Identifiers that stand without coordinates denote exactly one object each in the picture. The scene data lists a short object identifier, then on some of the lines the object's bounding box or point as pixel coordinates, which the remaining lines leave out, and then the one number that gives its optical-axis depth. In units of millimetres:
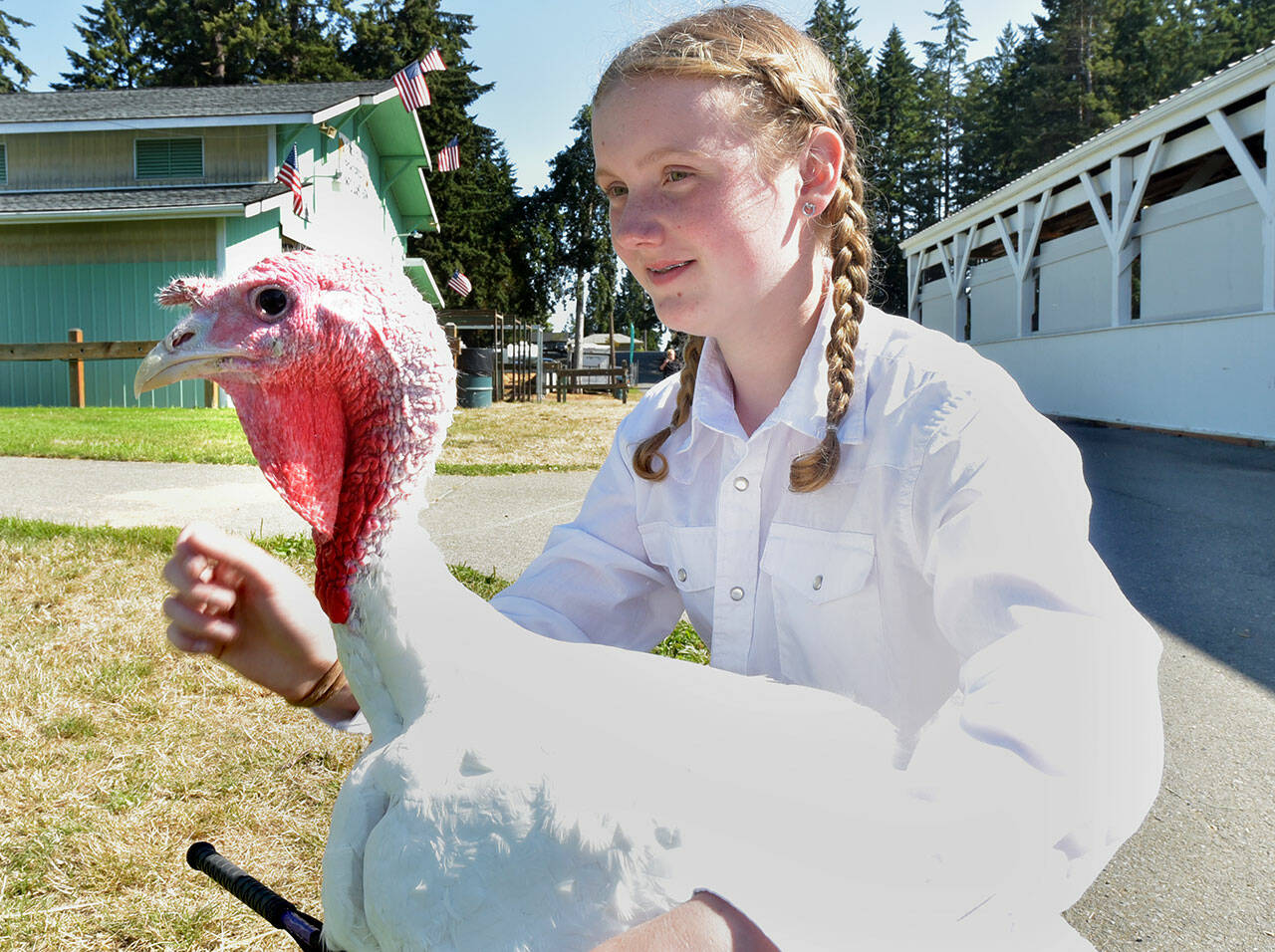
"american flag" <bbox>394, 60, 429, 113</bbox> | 16547
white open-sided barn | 11297
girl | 1123
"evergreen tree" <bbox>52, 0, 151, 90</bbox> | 40281
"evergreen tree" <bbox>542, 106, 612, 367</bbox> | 36344
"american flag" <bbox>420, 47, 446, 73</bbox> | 16797
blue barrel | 19717
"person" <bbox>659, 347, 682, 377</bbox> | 24925
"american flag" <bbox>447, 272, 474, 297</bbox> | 15729
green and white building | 16203
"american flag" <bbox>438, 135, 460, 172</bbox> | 19434
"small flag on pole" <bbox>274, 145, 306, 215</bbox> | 10197
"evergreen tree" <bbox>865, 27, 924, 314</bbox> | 51469
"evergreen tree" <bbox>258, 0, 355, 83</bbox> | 37125
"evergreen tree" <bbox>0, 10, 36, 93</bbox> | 39875
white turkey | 1061
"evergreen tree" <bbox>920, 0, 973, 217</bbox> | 53269
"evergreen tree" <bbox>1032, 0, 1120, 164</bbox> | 42197
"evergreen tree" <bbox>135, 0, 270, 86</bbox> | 38156
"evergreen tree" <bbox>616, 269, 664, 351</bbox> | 55897
